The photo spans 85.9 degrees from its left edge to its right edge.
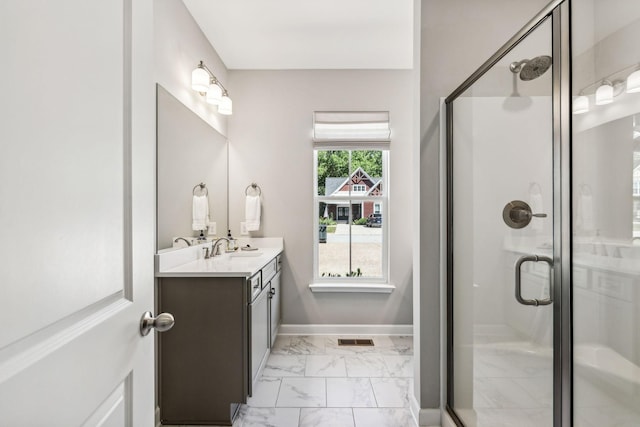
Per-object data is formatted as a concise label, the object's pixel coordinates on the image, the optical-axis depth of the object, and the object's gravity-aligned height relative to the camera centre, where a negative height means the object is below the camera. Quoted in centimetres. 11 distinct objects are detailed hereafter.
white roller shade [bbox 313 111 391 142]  340 +86
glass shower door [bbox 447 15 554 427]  117 -12
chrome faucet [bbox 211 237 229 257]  278 -28
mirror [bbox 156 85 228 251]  208 +33
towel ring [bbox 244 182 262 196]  343 +25
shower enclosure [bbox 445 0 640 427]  101 -1
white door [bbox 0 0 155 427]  47 +0
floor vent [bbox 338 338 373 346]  320 -121
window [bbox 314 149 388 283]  350 -2
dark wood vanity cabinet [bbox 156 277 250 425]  196 -82
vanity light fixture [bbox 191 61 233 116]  248 +95
